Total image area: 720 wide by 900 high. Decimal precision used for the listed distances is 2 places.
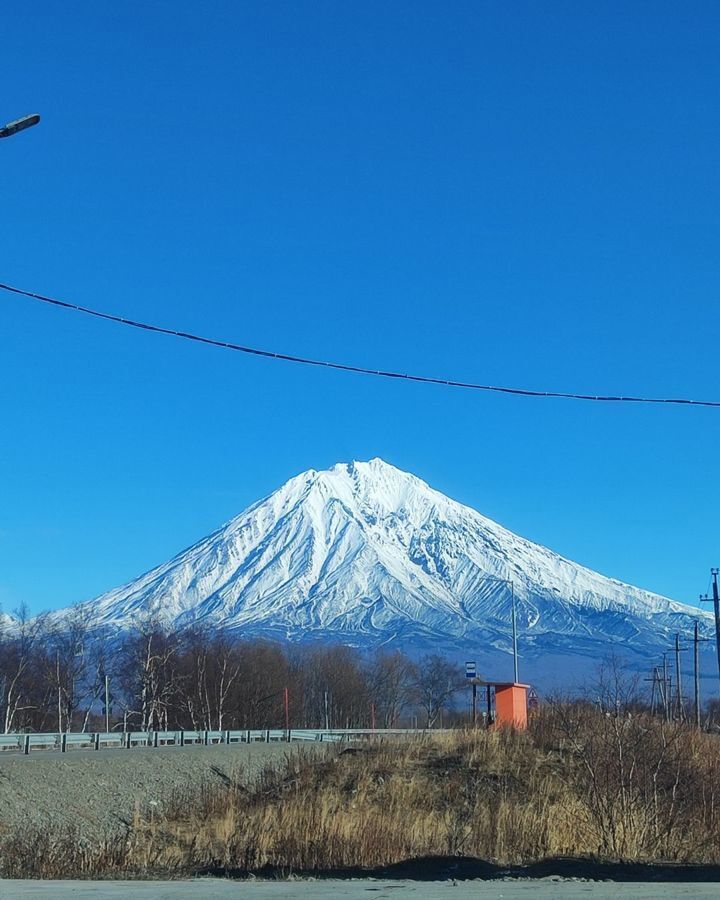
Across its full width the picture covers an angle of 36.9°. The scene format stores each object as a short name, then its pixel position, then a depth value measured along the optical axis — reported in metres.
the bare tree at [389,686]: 118.44
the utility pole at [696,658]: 73.74
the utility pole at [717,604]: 63.91
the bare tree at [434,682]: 121.62
